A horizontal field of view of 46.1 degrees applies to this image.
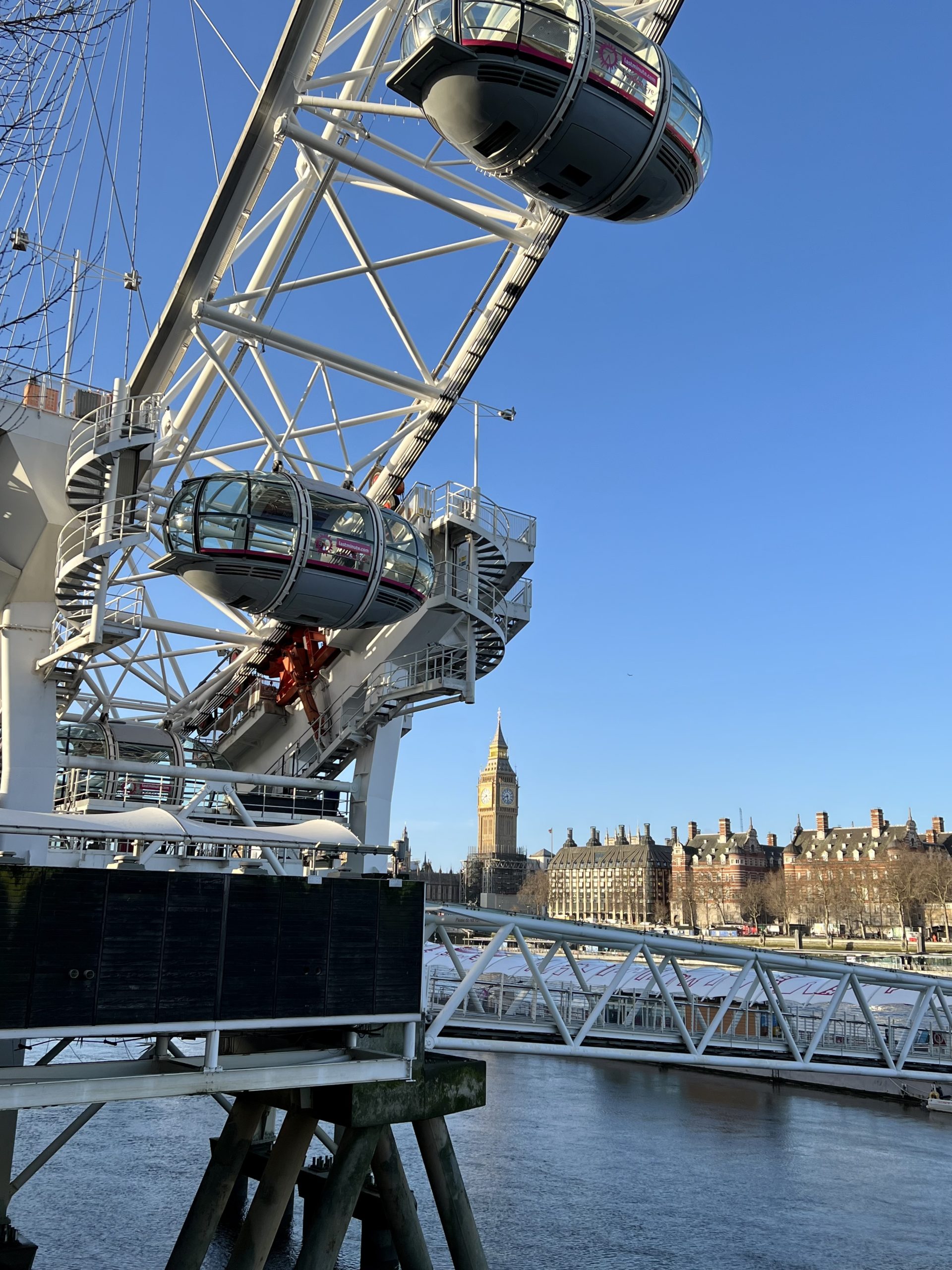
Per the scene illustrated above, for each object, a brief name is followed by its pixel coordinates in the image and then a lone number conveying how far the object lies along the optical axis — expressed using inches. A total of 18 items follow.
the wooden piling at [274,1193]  560.4
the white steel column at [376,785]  991.6
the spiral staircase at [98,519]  713.0
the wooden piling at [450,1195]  605.0
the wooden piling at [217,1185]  585.9
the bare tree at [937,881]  4284.0
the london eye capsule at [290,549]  783.7
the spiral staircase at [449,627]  954.7
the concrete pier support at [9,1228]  703.7
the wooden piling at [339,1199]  543.8
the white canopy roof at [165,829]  505.0
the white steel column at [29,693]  748.6
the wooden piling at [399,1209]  625.3
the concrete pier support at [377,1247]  794.8
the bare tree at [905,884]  4276.6
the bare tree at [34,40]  264.7
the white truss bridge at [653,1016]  768.3
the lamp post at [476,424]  1001.5
